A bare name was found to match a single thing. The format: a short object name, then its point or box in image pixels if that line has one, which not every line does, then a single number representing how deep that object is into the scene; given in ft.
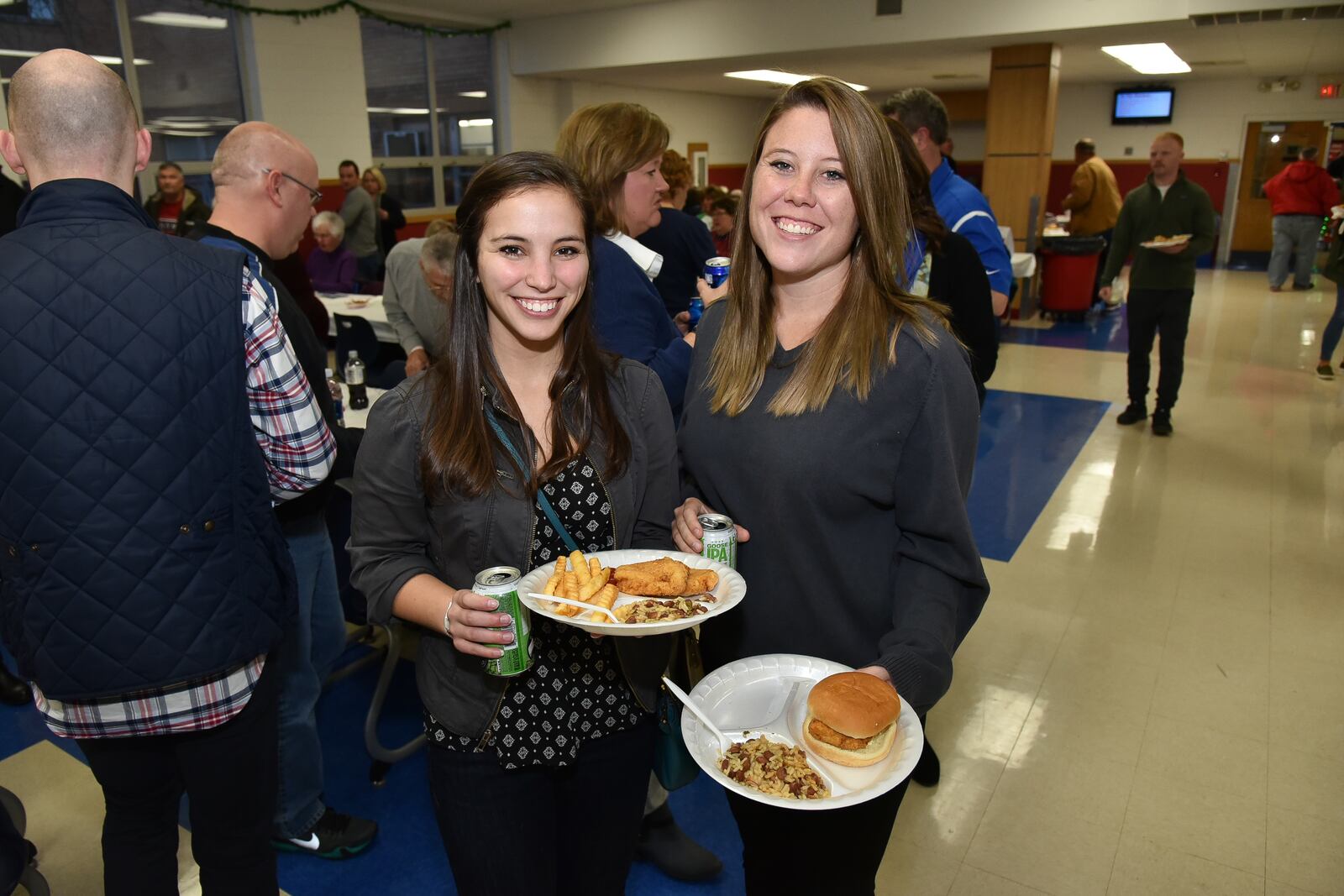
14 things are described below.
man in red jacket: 32.01
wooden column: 31.45
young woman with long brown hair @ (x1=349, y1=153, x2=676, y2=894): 4.48
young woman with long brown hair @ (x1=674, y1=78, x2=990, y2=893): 4.33
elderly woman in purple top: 21.62
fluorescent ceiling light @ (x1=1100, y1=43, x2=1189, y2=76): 35.03
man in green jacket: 18.15
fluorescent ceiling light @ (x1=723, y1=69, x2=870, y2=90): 43.24
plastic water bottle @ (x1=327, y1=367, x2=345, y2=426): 8.87
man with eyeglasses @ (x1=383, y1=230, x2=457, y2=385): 12.71
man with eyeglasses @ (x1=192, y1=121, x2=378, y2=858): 7.13
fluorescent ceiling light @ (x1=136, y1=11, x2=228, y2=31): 28.30
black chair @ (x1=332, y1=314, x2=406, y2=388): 14.33
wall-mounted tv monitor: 50.08
